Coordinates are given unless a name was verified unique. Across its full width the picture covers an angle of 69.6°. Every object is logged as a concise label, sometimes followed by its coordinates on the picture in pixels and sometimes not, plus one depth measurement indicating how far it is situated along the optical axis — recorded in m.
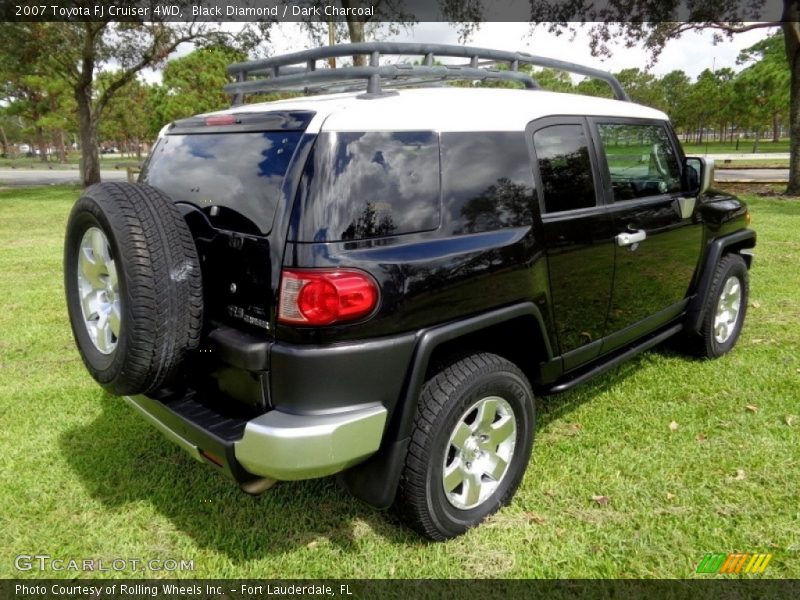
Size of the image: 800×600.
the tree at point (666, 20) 14.58
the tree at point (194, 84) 37.53
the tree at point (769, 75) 36.00
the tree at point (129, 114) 48.52
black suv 2.16
